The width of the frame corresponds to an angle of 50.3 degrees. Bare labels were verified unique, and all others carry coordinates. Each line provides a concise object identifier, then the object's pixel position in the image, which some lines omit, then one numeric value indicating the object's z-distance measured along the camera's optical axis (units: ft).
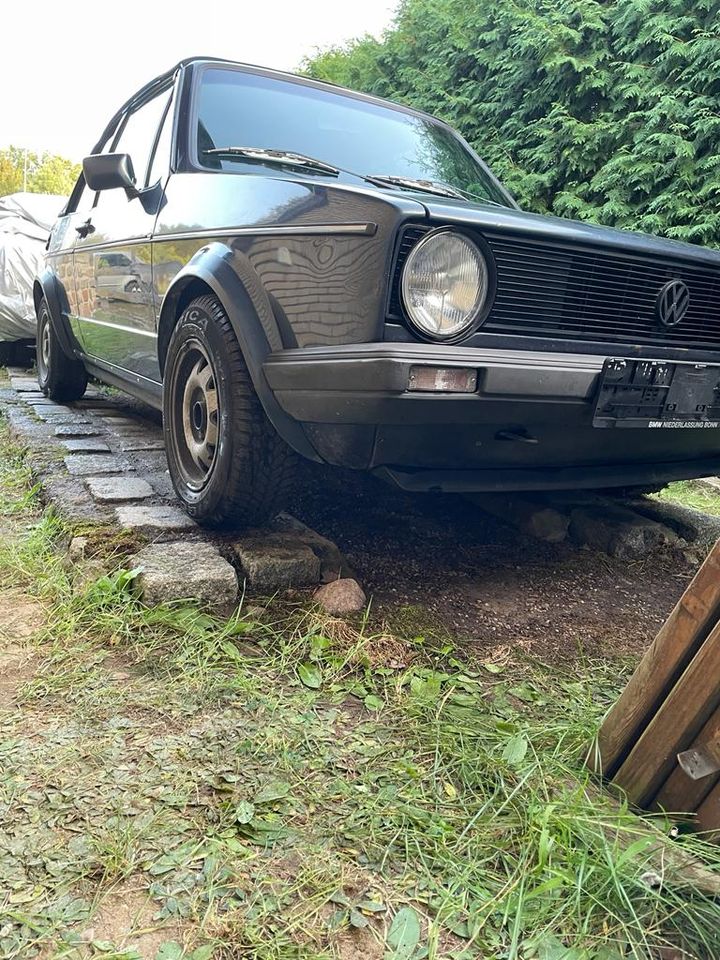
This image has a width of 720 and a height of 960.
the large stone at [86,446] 11.89
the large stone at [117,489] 9.10
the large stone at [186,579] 6.68
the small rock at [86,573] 6.96
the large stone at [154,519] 8.06
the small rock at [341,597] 7.02
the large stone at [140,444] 12.37
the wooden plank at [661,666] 4.32
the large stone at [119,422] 14.60
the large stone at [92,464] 10.46
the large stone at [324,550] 7.78
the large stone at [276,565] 7.23
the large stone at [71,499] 8.51
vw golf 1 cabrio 6.10
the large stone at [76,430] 13.10
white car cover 22.38
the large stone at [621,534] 9.45
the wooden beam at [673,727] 4.19
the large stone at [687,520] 9.78
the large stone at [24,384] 18.75
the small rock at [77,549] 7.47
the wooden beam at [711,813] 4.21
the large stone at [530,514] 9.68
